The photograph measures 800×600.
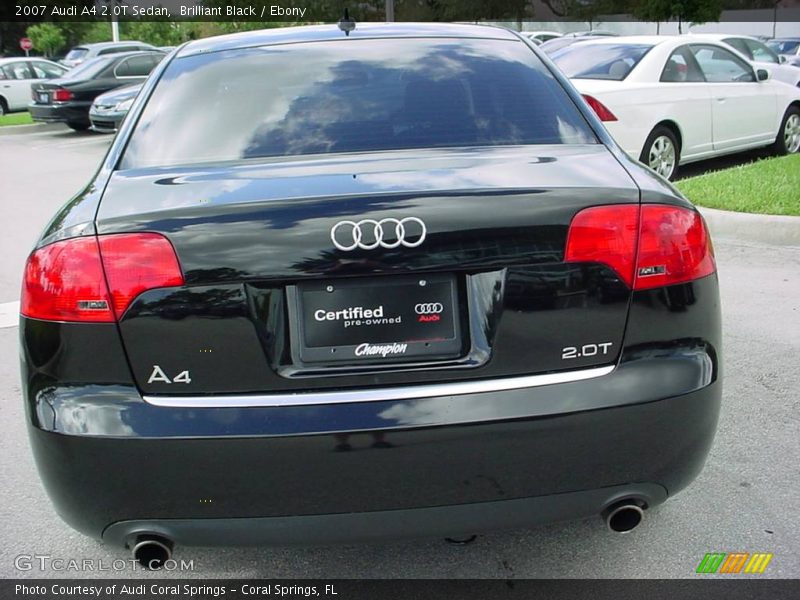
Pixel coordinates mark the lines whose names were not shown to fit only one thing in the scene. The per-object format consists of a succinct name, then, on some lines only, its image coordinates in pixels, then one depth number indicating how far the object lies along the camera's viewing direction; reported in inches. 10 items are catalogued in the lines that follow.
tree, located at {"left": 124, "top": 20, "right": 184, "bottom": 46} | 2256.4
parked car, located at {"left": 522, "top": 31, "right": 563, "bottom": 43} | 1094.4
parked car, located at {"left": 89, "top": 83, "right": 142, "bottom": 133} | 621.9
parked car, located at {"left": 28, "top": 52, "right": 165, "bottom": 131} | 731.4
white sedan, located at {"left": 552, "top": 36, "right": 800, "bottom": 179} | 342.3
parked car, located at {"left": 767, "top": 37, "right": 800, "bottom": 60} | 909.1
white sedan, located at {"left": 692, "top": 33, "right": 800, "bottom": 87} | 565.3
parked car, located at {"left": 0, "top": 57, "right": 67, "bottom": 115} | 963.3
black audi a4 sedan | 86.7
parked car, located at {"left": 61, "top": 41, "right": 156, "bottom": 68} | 916.0
